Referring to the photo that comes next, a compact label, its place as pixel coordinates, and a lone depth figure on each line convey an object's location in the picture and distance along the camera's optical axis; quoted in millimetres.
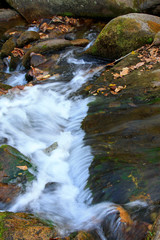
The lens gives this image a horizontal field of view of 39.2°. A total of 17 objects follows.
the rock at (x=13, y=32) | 10809
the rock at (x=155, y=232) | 1977
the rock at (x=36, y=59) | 7439
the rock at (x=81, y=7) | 9008
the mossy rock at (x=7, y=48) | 9180
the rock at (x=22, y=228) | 2219
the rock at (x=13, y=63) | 8328
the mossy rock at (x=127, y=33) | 6236
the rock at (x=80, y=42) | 8547
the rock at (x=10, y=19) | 12266
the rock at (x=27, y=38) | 9148
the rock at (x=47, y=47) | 7888
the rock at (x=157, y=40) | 5867
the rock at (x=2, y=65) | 8766
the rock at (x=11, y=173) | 3105
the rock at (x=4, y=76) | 7777
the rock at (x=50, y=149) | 4039
